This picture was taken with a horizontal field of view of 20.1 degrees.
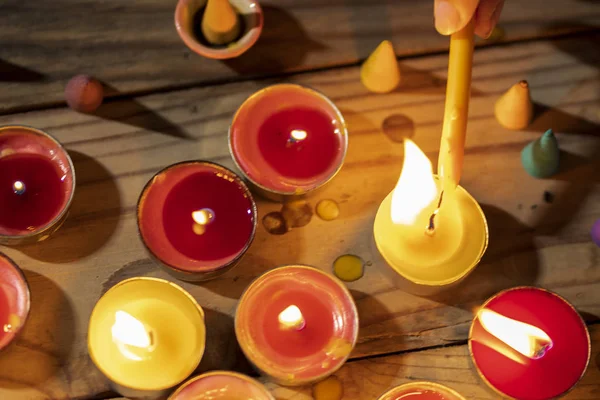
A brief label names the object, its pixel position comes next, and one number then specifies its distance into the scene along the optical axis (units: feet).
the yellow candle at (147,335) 1.81
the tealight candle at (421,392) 1.82
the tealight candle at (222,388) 1.80
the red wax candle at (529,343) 1.83
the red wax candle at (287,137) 1.90
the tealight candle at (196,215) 1.86
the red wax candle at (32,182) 1.85
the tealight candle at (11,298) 1.81
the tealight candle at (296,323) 1.82
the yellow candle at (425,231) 1.84
